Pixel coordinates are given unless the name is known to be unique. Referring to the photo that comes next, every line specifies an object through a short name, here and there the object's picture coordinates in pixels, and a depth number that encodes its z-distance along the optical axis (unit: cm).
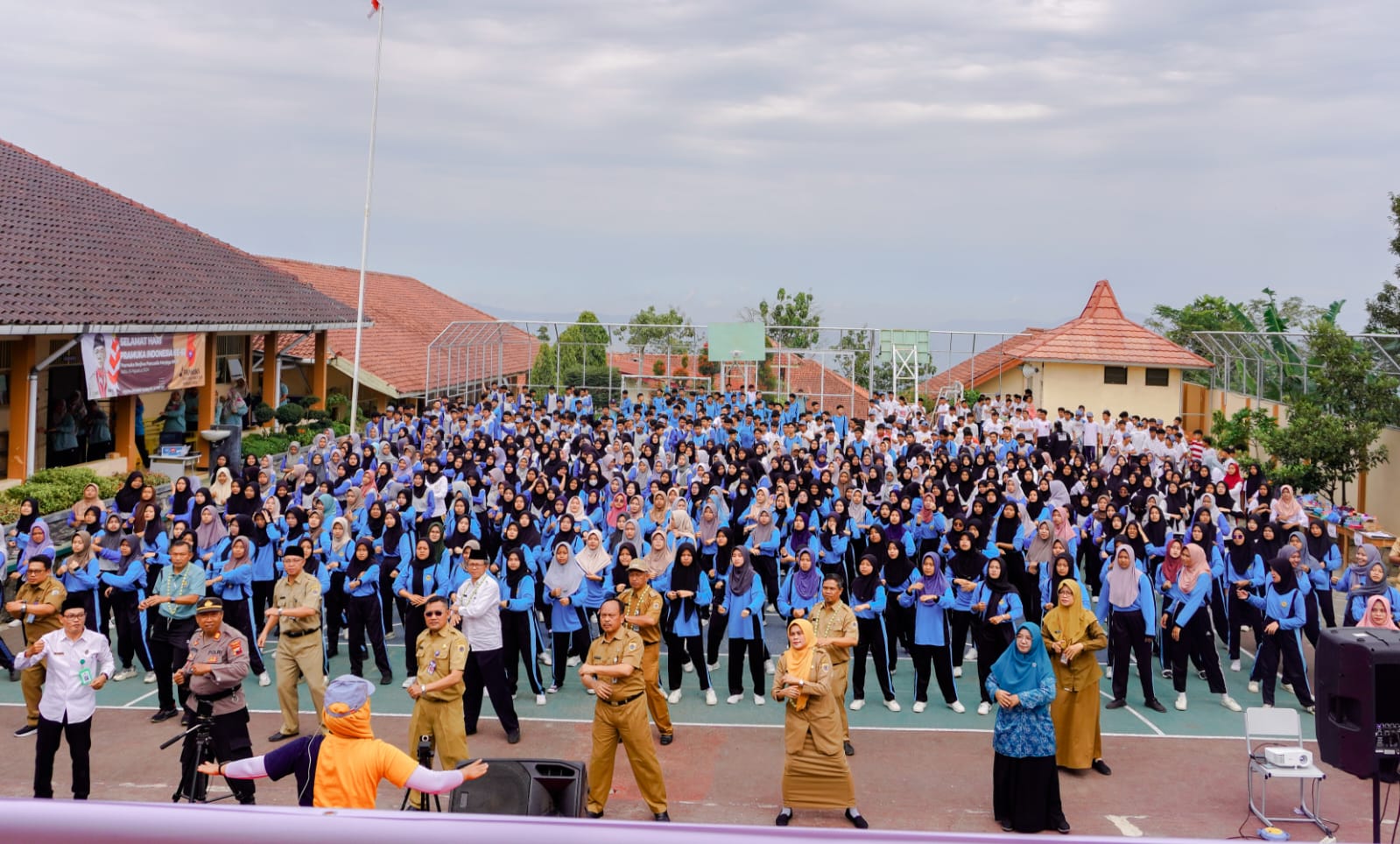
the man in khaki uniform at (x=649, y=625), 843
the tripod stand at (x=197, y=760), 595
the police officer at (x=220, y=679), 690
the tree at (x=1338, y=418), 1830
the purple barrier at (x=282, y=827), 121
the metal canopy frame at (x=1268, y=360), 1994
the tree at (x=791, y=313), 3547
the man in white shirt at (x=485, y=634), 849
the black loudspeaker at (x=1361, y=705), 460
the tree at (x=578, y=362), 2436
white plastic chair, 714
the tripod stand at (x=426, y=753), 607
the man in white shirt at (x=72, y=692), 704
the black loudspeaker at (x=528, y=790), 530
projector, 716
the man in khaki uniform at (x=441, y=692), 724
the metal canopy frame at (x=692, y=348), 2358
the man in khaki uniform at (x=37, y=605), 861
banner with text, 1592
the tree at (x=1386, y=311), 2423
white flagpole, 2128
